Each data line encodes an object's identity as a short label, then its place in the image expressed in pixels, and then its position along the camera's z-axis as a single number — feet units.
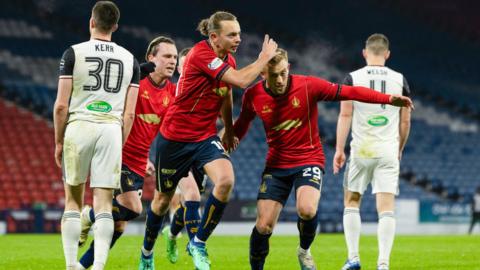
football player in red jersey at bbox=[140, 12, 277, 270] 46.70
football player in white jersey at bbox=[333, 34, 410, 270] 55.01
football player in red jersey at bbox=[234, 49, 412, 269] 48.29
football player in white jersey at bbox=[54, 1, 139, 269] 42.37
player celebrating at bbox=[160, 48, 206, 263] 58.85
